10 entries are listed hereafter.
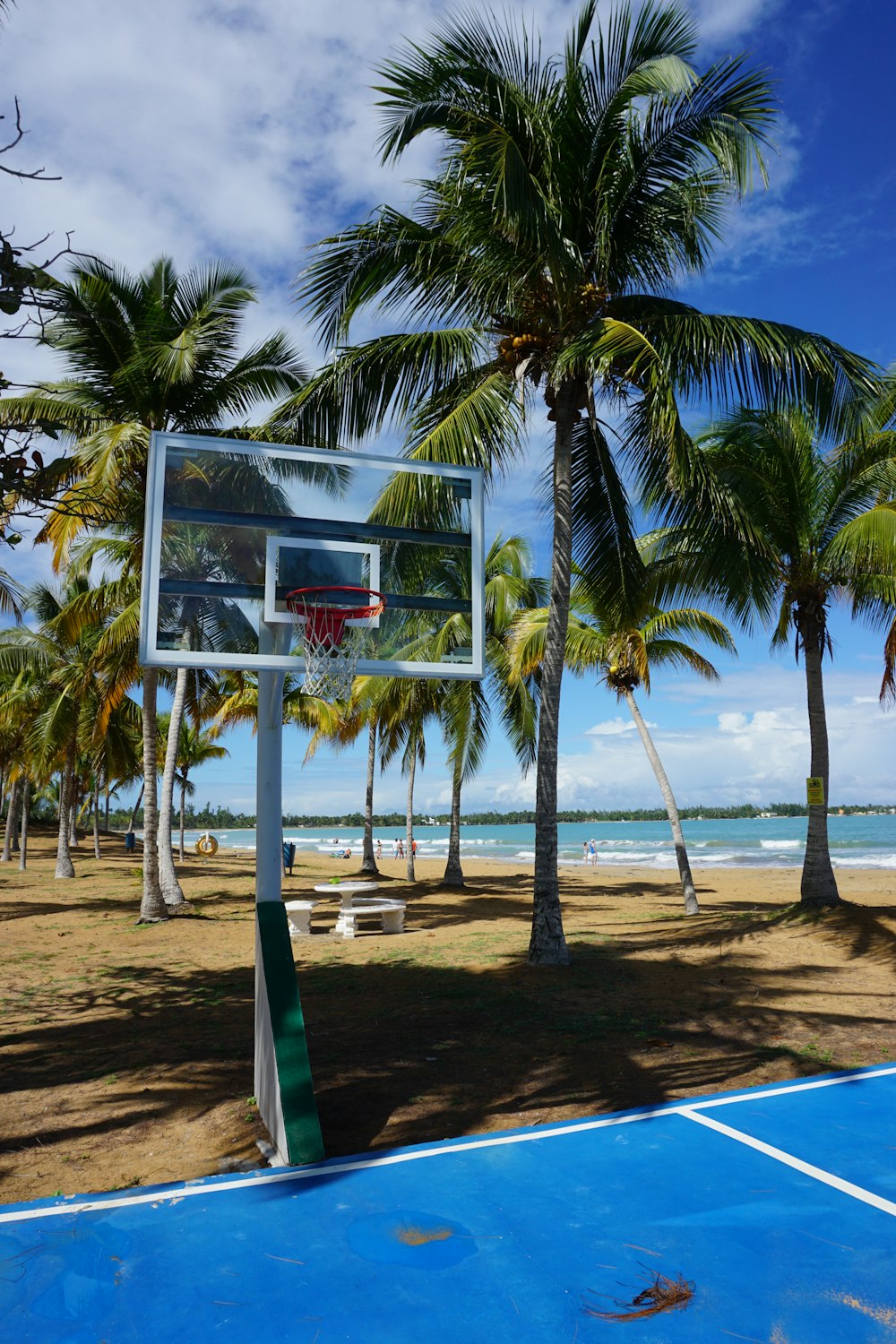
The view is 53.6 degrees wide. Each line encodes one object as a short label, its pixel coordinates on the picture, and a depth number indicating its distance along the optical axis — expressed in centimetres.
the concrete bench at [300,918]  1369
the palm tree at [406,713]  2139
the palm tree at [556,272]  961
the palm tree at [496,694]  2044
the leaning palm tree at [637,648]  1614
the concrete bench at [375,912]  1361
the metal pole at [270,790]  572
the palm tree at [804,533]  1233
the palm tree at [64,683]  1756
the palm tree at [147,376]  1310
